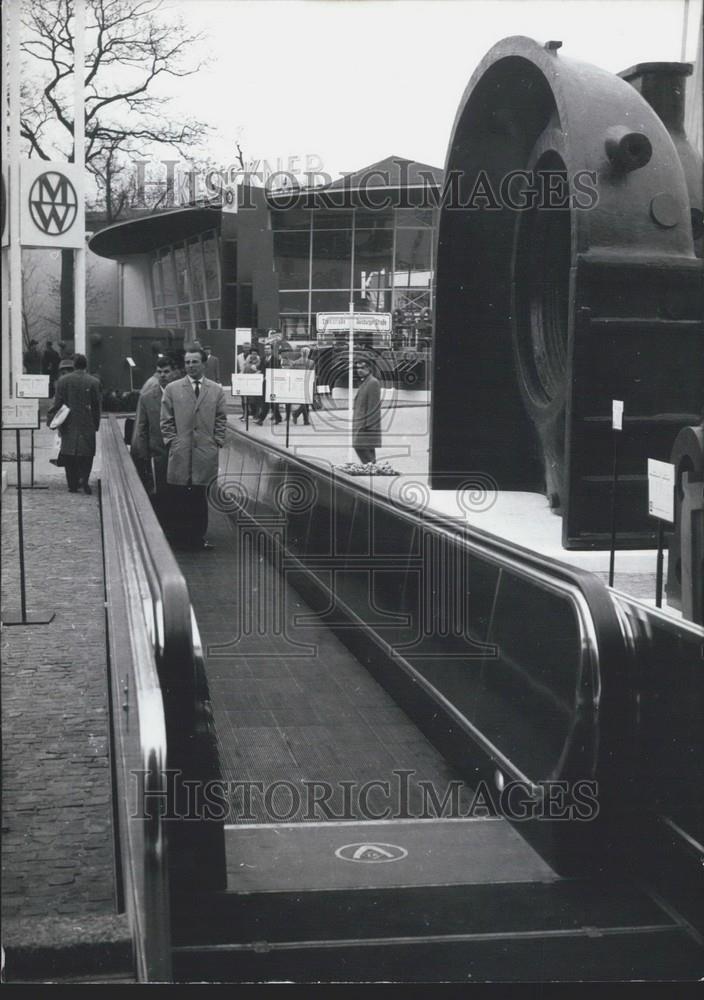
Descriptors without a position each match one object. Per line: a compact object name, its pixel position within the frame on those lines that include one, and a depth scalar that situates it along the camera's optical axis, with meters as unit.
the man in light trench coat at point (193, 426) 9.51
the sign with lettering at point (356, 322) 17.88
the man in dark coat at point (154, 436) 10.86
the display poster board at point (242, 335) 20.12
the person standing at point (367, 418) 16.11
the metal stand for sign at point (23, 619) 6.04
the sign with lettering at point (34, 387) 9.28
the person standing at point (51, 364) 19.83
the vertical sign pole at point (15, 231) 5.01
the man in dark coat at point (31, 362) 12.08
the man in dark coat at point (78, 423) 13.12
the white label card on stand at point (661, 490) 6.09
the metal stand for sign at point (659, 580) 6.66
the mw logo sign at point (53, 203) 9.16
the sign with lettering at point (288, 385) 17.83
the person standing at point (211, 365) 11.66
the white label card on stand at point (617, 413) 8.60
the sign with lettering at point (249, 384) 20.41
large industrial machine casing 9.59
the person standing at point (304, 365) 23.84
